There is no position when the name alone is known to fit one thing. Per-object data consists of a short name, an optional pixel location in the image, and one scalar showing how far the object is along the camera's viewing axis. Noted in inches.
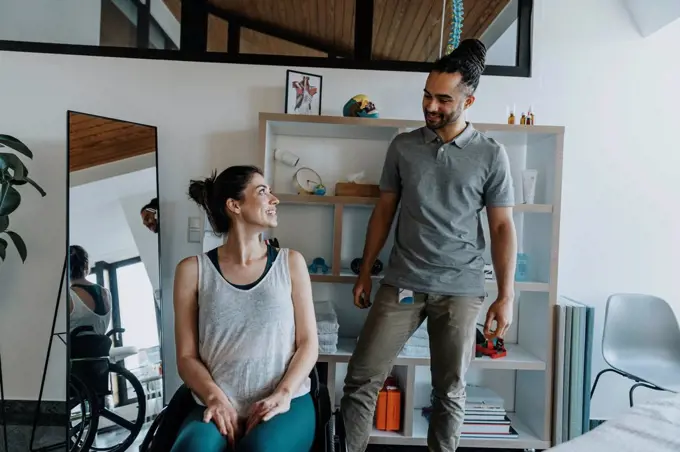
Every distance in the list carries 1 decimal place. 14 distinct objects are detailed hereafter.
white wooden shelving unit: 84.4
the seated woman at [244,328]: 51.1
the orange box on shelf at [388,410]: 85.4
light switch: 96.0
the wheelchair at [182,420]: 50.0
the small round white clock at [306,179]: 95.5
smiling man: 69.0
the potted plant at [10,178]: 81.0
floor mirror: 80.9
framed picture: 93.5
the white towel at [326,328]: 83.4
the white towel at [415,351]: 84.4
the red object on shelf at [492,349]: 86.1
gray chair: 92.0
